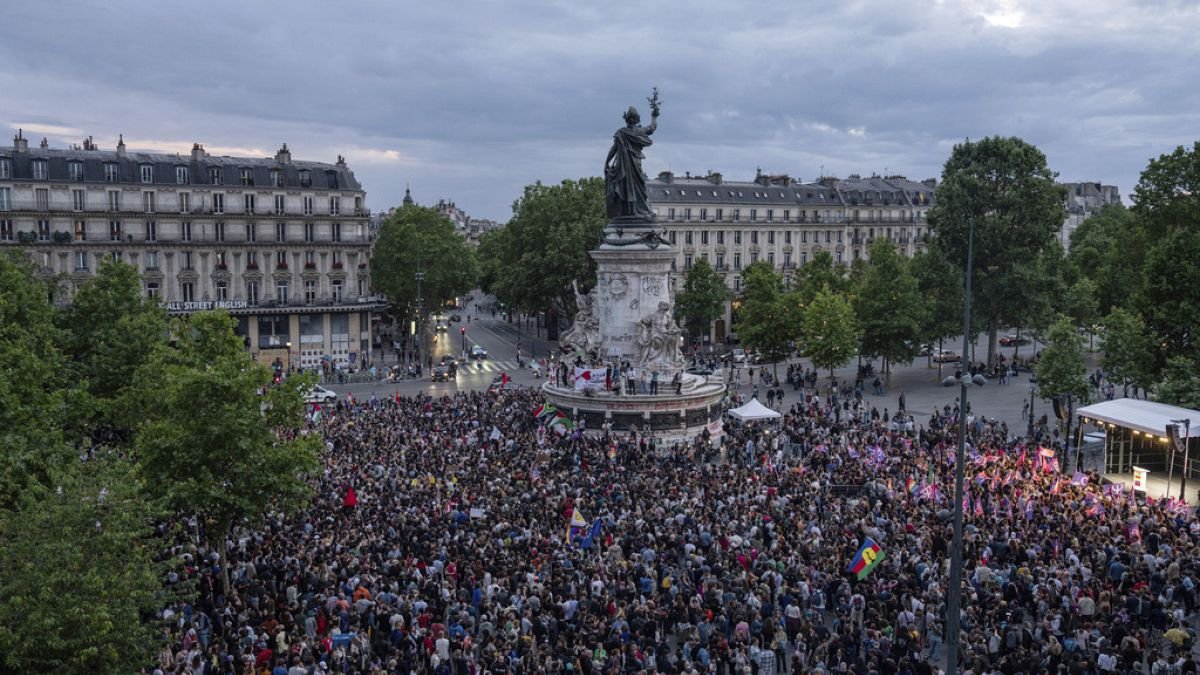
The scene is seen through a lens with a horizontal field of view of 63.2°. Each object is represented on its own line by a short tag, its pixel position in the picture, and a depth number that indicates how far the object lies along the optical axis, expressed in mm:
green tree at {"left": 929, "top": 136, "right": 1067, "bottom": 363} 64375
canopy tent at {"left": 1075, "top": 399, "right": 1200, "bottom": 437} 34594
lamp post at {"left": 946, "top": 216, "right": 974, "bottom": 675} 16375
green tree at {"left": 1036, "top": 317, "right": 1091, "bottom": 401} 46156
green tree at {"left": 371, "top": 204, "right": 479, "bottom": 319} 83500
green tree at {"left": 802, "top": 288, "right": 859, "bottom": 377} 62125
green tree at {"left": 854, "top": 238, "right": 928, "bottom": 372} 62938
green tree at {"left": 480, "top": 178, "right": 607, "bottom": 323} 80312
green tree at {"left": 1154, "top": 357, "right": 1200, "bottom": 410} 39125
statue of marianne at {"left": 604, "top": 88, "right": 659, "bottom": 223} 48656
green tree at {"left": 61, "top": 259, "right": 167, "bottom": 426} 38688
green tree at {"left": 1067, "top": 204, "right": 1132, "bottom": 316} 64938
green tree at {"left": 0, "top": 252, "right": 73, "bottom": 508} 23812
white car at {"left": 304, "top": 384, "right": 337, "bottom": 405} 53344
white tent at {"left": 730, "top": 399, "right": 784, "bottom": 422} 42969
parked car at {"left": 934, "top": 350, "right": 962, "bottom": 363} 74062
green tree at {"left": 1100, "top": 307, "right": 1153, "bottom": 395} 45562
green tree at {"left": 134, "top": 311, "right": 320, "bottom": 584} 24922
